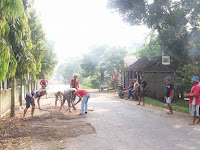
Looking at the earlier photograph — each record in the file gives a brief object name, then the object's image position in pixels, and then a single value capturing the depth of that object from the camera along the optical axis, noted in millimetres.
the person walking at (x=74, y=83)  13836
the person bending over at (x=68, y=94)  11237
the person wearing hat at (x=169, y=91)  11156
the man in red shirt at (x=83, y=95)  10960
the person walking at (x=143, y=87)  14570
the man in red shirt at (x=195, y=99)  8500
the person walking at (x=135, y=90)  17634
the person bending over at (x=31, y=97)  10094
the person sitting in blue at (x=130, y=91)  20047
